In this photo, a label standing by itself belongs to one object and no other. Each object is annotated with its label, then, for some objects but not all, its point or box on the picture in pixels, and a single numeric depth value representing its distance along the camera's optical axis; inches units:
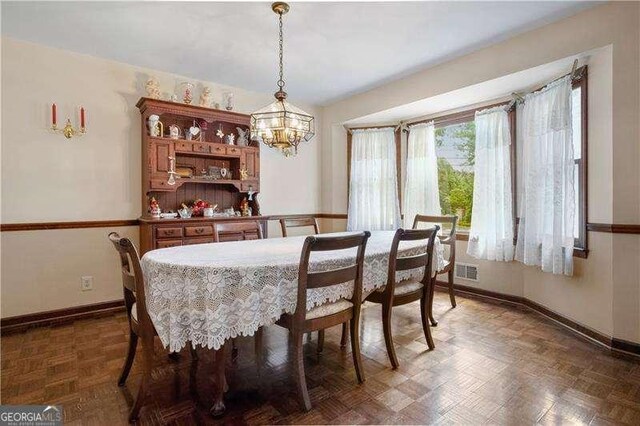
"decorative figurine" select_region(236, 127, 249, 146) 156.6
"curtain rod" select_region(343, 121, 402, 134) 179.9
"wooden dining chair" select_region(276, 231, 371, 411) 69.3
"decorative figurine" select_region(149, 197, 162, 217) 131.6
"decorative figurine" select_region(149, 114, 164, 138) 130.6
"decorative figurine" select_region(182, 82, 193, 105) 139.2
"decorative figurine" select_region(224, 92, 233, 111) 151.9
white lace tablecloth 64.2
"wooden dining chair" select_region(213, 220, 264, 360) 127.1
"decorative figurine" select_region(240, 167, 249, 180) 153.6
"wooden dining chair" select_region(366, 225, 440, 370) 86.4
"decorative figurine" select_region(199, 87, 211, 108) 146.6
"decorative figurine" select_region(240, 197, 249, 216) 157.2
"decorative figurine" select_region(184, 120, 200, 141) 142.7
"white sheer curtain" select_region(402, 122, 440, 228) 166.2
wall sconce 119.2
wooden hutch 129.6
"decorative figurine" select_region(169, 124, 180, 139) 136.8
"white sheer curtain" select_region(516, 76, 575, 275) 108.4
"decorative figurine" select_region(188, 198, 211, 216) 144.3
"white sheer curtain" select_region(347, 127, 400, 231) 179.9
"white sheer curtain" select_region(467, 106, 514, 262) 136.7
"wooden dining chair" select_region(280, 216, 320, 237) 121.8
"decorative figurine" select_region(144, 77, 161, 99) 131.6
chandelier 90.6
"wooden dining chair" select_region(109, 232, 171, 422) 65.6
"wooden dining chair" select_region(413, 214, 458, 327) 133.6
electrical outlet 126.0
